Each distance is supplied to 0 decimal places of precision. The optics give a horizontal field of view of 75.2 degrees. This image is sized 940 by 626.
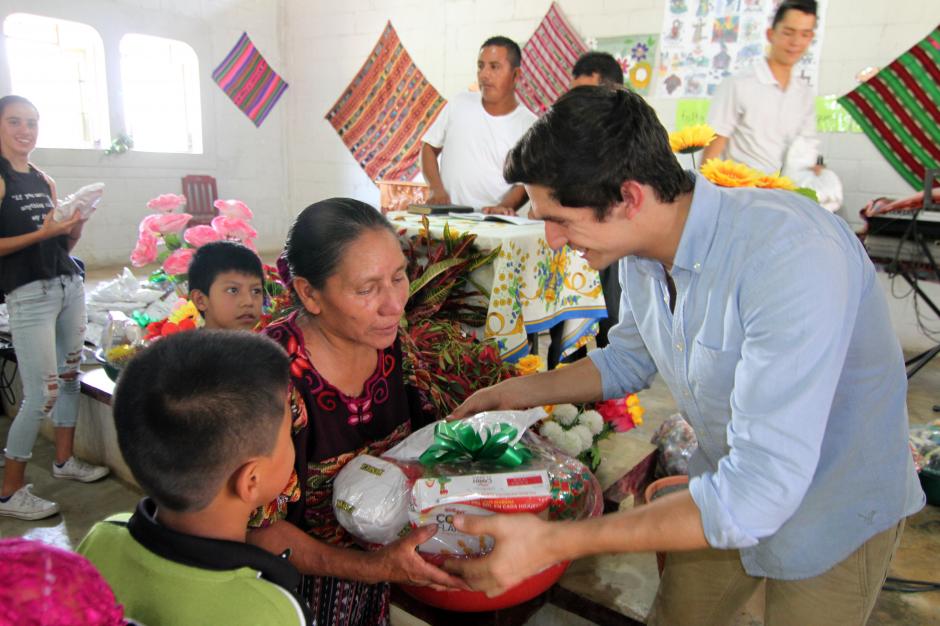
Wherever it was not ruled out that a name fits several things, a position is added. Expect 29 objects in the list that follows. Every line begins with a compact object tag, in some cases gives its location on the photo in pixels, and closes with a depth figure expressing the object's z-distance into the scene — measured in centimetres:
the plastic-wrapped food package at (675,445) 229
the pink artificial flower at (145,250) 272
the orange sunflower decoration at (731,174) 204
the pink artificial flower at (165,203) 283
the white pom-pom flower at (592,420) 214
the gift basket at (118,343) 251
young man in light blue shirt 86
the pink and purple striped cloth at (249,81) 809
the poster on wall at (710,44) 502
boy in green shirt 80
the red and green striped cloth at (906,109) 458
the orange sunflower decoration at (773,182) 196
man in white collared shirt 331
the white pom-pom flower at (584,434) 203
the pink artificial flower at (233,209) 286
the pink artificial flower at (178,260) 265
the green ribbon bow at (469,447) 118
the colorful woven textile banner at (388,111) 725
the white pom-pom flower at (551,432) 192
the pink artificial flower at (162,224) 277
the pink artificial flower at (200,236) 265
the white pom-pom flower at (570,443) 193
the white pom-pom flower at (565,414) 208
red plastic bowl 119
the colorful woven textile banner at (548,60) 604
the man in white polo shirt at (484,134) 347
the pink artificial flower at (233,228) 279
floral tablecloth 243
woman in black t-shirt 238
